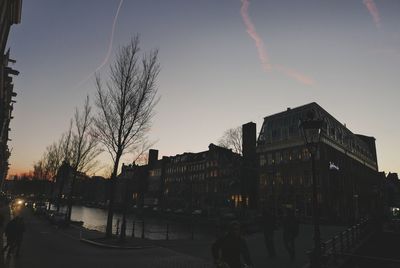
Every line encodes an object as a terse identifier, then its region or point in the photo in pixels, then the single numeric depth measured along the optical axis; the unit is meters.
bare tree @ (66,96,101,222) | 34.09
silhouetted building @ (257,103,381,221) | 52.19
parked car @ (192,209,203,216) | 60.53
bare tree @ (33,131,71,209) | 42.69
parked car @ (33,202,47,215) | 43.92
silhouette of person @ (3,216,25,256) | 12.87
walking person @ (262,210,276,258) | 13.07
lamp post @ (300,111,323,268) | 10.31
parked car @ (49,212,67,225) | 28.38
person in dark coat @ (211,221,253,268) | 5.71
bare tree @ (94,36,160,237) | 20.92
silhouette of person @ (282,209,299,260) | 12.50
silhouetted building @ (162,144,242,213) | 69.88
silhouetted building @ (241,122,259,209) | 57.50
